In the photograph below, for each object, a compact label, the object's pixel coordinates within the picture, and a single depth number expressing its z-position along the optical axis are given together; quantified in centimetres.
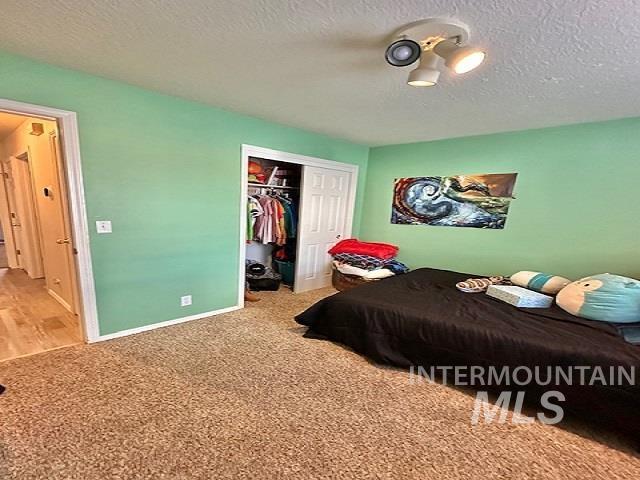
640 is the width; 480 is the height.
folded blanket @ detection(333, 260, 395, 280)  358
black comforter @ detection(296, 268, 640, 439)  157
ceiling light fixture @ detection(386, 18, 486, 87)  133
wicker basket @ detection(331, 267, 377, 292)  371
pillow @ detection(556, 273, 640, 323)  187
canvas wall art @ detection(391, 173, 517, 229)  315
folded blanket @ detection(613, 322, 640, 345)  169
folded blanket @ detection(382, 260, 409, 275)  371
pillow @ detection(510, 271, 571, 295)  244
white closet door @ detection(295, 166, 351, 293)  374
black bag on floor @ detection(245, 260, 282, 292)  387
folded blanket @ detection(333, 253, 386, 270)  369
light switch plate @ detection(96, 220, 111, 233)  225
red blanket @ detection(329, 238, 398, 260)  376
